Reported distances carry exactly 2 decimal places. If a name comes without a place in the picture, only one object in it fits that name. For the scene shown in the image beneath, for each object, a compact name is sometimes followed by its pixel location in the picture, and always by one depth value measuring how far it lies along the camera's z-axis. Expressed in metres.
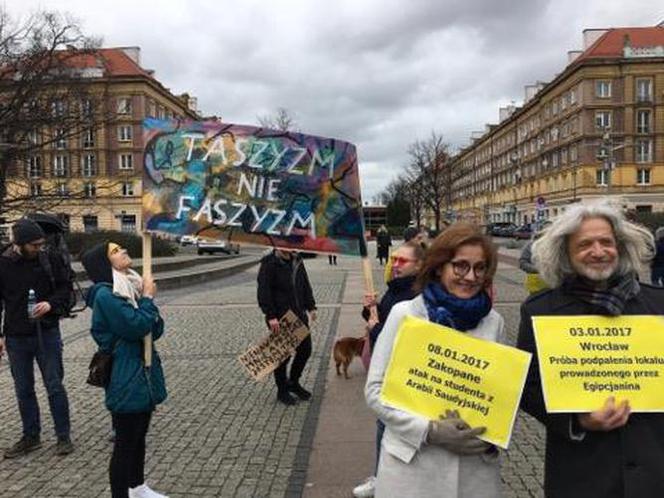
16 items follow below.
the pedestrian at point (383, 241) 33.03
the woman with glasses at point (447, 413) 2.65
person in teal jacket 4.36
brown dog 8.81
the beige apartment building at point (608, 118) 83.00
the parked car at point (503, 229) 82.56
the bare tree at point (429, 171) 76.61
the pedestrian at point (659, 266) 12.25
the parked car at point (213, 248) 48.53
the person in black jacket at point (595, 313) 2.51
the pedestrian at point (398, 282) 4.53
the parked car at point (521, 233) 73.14
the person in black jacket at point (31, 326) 5.84
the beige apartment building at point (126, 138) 89.44
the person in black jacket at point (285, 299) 7.58
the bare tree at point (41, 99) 34.59
